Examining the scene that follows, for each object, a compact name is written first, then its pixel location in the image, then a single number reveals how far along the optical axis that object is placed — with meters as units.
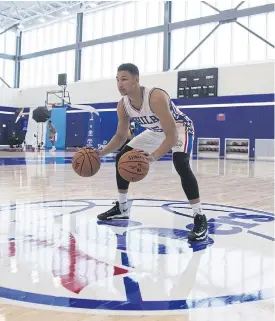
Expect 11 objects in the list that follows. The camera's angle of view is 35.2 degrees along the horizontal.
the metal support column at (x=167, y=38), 19.72
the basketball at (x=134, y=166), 2.75
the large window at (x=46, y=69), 24.03
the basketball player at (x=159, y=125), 2.81
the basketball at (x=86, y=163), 3.19
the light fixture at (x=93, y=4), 21.70
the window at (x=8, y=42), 26.38
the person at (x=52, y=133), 21.64
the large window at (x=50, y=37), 24.18
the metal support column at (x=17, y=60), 26.66
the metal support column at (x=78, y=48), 23.23
